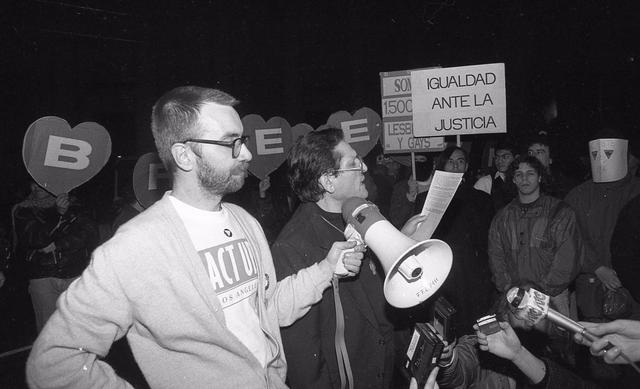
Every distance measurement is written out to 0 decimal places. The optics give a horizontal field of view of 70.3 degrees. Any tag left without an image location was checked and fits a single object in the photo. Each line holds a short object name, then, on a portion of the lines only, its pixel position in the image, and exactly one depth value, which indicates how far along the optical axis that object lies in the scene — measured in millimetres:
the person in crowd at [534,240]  3816
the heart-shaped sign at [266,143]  6734
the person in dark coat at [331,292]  2223
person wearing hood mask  3988
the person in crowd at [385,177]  7148
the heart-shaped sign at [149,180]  5000
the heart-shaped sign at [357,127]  6875
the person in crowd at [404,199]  5422
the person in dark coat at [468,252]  3771
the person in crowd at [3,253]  4742
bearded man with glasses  1468
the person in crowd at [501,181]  5003
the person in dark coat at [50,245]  4637
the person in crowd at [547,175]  4242
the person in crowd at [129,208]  4699
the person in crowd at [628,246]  2852
